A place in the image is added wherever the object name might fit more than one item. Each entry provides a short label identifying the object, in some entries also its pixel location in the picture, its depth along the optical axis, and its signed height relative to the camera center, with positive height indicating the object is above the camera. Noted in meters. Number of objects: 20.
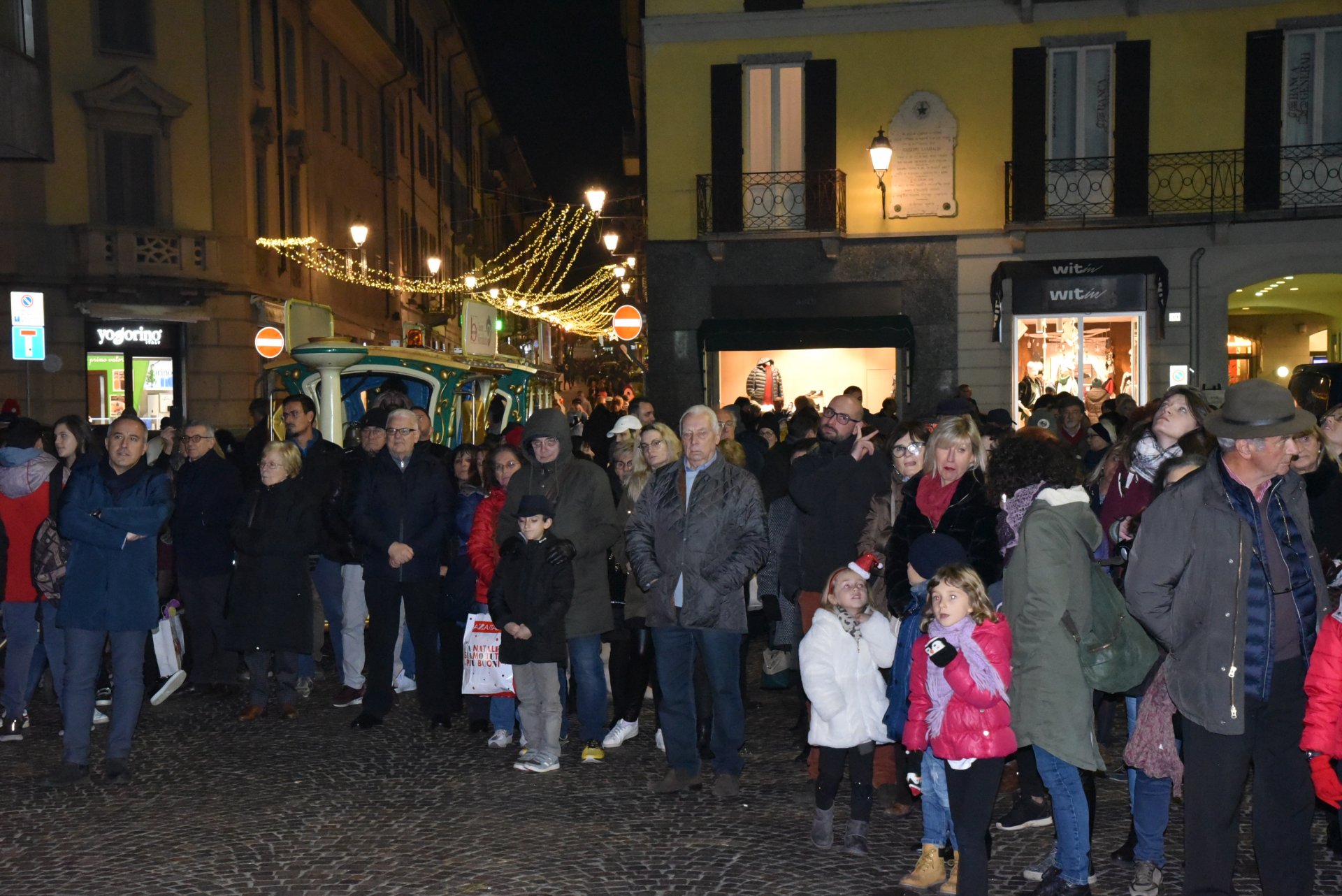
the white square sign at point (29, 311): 15.43 +1.04
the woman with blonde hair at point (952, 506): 5.81 -0.50
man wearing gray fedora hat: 4.56 -0.80
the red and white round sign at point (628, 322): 19.84 +1.11
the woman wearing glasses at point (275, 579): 8.80 -1.20
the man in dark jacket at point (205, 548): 9.38 -1.06
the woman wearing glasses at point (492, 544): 8.08 -0.90
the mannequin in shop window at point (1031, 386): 20.39 +0.11
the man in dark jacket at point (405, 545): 8.54 -0.98
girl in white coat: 5.91 -1.32
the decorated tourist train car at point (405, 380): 14.53 +0.23
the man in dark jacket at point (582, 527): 7.63 -0.75
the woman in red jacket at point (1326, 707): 4.38 -1.04
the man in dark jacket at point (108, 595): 7.34 -1.08
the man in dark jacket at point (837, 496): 7.35 -0.56
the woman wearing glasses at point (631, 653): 7.88 -1.62
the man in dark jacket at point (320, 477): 9.27 -0.55
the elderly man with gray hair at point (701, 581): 6.82 -0.95
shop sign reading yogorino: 25.27 +1.22
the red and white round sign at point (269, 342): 21.80 +0.93
